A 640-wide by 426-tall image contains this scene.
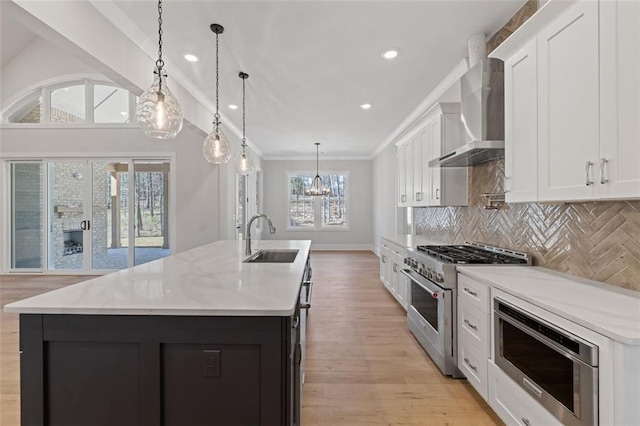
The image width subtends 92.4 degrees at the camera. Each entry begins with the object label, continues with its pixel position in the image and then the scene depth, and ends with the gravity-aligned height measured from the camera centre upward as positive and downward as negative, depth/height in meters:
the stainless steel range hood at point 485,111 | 2.46 +0.83
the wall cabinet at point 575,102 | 1.34 +0.58
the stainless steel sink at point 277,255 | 2.96 -0.42
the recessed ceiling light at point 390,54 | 3.11 +1.63
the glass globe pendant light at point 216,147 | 3.07 +0.66
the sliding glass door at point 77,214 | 5.90 -0.02
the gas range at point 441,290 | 2.37 -0.66
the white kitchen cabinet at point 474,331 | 1.97 -0.82
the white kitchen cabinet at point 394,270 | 3.71 -0.81
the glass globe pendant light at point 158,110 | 2.05 +0.70
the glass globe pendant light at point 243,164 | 4.01 +0.64
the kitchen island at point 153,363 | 1.27 -0.64
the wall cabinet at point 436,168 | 3.31 +0.63
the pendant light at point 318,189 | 7.85 +0.60
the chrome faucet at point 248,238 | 2.72 -0.24
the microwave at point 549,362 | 1.23 -0.72
